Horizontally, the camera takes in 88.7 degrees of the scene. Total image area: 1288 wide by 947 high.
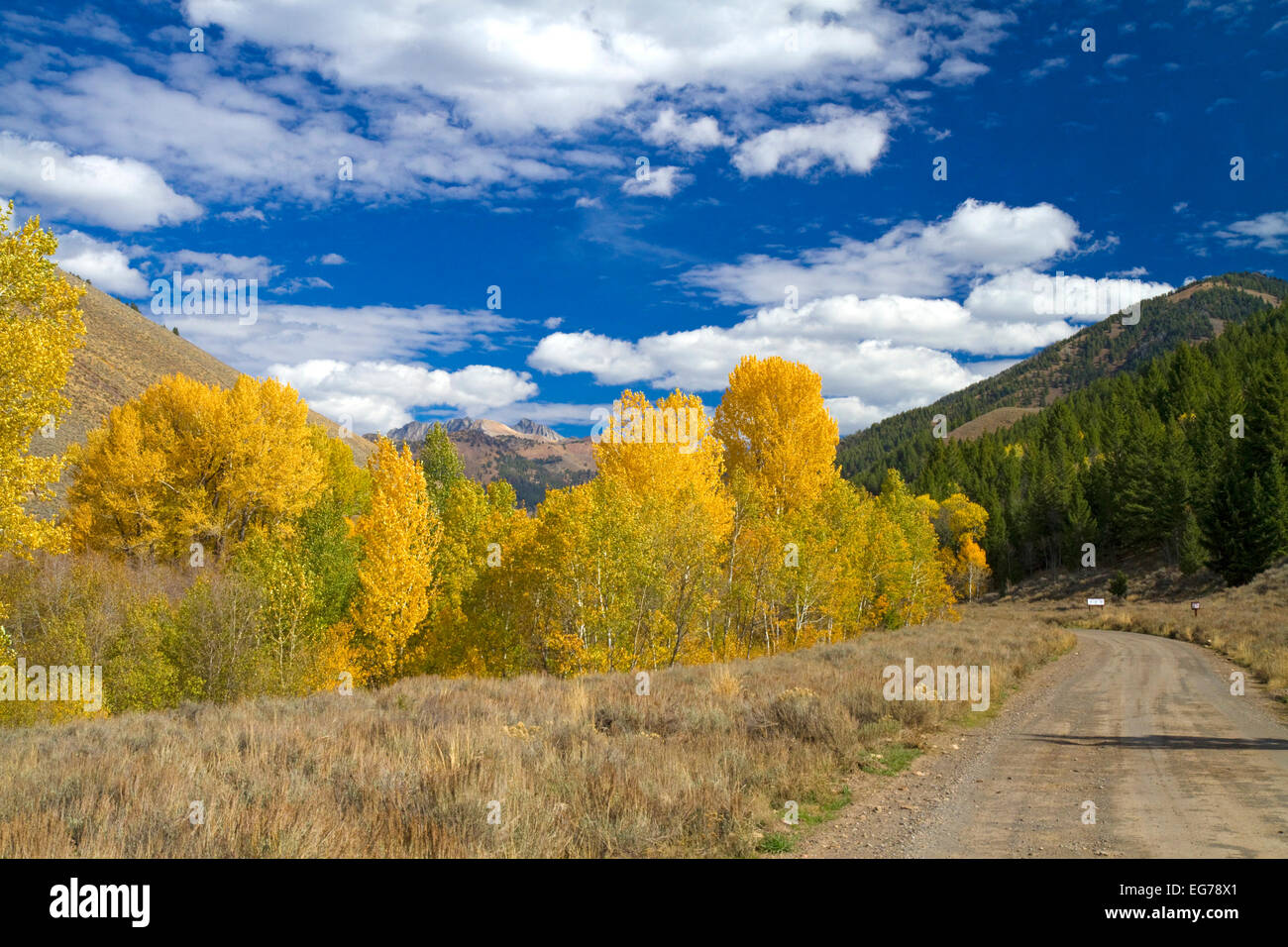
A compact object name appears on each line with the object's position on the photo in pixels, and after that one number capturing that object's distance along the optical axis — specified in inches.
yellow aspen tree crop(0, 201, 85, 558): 600.7
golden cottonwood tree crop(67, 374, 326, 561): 1298.0
